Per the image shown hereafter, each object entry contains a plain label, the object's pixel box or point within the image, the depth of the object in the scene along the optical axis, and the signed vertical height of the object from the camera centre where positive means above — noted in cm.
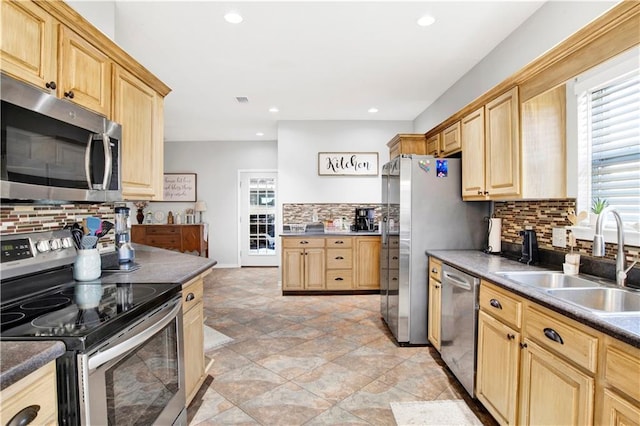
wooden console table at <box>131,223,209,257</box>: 640 -46
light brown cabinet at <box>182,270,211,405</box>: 194 -76
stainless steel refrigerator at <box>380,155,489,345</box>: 303 -9
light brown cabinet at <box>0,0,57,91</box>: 125 +68
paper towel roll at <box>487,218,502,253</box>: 284 -18
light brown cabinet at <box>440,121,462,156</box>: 305 +71
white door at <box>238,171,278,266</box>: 707 -14
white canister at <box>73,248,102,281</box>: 174 -28
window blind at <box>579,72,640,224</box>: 182 +42
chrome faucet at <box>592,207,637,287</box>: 158 -15
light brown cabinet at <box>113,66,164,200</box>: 196 +51
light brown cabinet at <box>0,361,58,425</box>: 84 -51
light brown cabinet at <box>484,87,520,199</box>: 223 +49
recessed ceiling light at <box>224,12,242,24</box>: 245 +147
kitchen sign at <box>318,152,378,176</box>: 539 +78
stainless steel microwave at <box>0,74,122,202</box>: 122 +27
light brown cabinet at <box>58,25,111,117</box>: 153 +69
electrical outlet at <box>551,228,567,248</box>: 218 -16
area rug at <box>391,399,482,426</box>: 201 -126
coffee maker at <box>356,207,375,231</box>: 529 -11
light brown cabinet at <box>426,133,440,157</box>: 360 +78
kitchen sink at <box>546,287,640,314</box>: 157 -41
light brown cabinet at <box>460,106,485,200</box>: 265 +49
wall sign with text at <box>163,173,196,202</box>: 696 +53
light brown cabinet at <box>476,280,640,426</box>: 112 -65
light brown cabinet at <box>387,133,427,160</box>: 408 +86
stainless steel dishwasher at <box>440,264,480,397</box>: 217 -79
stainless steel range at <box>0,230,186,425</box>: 105 -43
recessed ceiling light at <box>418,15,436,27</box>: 248 +147
